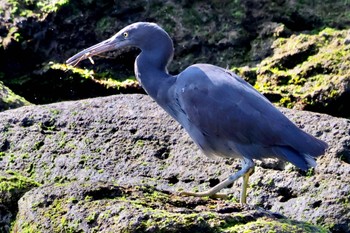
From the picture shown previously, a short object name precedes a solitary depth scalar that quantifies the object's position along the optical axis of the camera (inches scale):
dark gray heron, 534.6
